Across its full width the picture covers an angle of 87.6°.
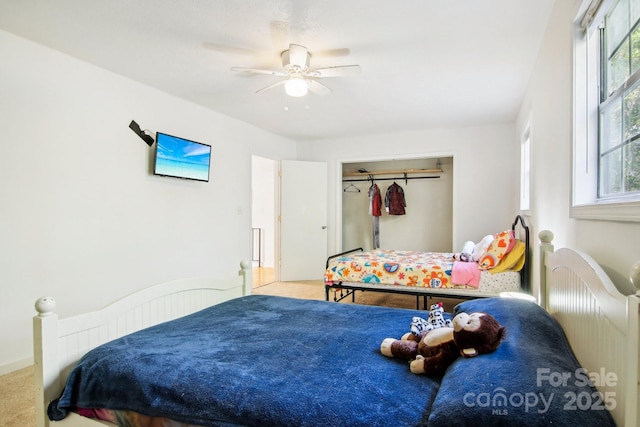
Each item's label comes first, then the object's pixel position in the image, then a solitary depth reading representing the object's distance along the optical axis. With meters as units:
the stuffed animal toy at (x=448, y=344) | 1.10
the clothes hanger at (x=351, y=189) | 6.18
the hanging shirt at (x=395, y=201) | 5.61
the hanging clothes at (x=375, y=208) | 5.72
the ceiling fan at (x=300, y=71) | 2.44
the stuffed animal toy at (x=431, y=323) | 1.51
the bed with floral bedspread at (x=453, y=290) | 3.02
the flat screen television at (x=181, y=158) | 3.29
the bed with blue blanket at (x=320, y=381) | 0.83
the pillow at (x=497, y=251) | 3.07
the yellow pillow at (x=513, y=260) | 2.99
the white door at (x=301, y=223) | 5.41
